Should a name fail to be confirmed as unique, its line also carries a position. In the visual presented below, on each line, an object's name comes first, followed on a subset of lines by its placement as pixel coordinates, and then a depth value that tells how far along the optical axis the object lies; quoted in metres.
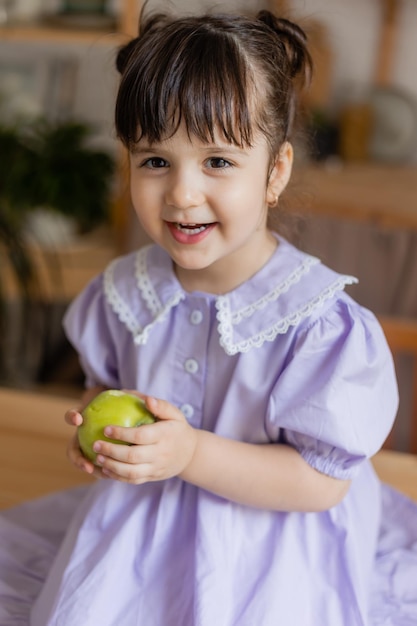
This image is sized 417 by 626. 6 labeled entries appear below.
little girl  1.11
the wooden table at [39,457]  1.37
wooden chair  1.46
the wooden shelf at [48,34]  2.37
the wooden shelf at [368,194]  2.25
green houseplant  2.33
